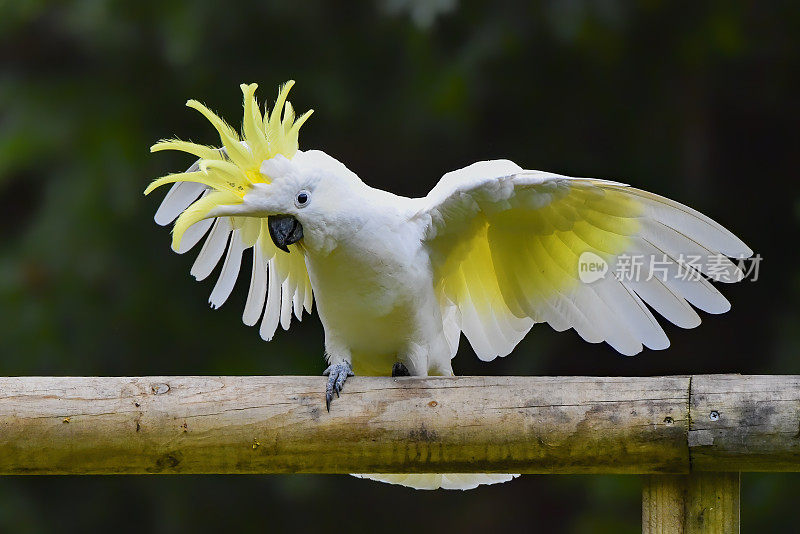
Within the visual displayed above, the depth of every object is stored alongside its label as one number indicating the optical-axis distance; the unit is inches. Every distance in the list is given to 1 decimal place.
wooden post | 391.1
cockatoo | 394.0
